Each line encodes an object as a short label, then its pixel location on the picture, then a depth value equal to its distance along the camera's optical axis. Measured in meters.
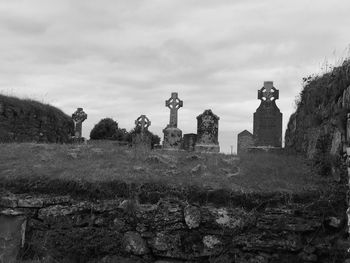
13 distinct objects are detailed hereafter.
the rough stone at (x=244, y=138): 16.42
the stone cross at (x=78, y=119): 18.59
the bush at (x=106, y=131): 28.27
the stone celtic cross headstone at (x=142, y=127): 16.40
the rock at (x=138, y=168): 8.34
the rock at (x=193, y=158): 9.31
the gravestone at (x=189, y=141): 15.07
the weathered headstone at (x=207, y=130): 14.10
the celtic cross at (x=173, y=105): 15.70
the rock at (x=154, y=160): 8.96
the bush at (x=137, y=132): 17.22
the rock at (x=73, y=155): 9.25
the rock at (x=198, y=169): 8.42
